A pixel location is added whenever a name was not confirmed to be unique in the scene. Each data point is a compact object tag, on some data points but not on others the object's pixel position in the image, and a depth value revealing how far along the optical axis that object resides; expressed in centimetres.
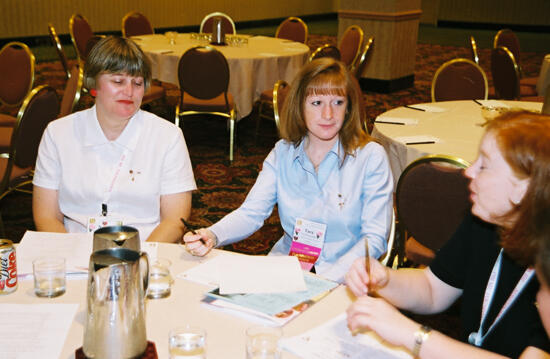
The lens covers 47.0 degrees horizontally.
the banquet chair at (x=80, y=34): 723
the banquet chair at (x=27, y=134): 355
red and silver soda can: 173
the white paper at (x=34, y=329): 144
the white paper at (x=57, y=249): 187
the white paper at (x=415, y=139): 365
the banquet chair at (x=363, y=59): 653
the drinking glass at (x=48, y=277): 174
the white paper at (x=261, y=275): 178
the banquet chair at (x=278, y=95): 433
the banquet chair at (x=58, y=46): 663
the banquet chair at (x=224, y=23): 838
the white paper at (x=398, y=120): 416
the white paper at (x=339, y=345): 149
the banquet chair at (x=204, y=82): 551
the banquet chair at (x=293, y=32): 852
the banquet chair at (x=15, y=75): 507
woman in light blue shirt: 244
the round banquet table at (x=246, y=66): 618
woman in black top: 145
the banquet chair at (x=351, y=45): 704
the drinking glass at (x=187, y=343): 144
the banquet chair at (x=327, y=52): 547
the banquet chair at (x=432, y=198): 261
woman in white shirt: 248
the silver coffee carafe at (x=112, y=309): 137
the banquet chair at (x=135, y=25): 810
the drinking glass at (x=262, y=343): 142
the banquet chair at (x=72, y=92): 426
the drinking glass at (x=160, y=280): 175
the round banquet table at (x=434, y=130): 356
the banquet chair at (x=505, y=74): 595
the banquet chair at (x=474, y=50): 673
